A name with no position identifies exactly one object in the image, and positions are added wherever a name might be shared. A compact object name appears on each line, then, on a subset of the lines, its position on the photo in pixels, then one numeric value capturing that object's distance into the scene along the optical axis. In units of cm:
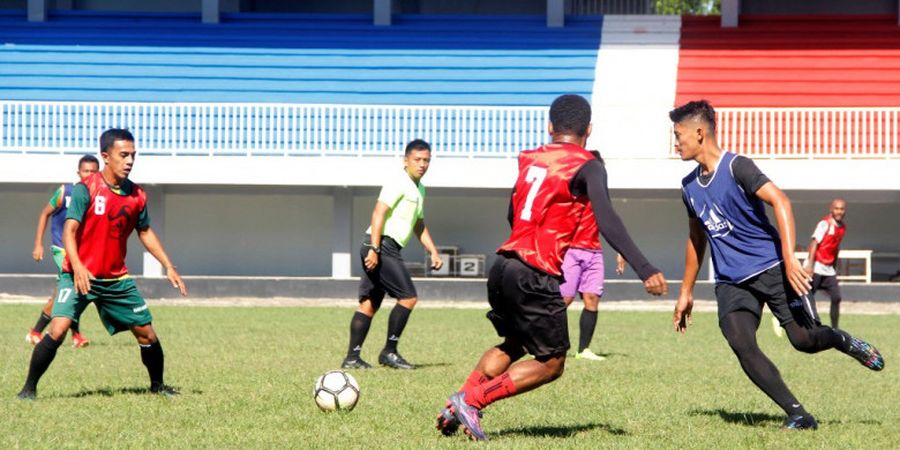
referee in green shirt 2086
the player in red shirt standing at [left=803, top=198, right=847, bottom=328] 2939
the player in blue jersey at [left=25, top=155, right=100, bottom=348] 2351
